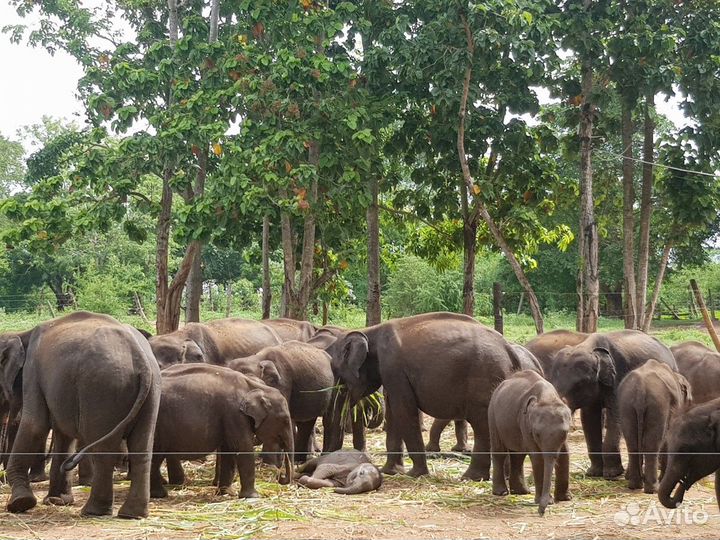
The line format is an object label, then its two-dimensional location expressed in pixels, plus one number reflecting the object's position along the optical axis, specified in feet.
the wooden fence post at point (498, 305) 58.23
